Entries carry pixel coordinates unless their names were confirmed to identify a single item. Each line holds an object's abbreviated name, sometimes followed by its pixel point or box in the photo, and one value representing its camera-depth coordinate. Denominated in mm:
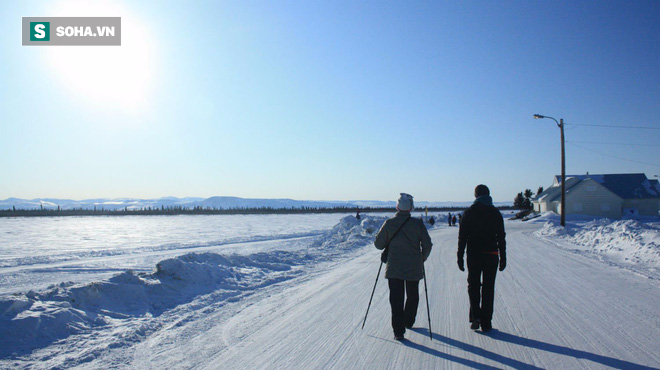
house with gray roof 44750
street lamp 25422
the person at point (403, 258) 5191
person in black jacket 5418
